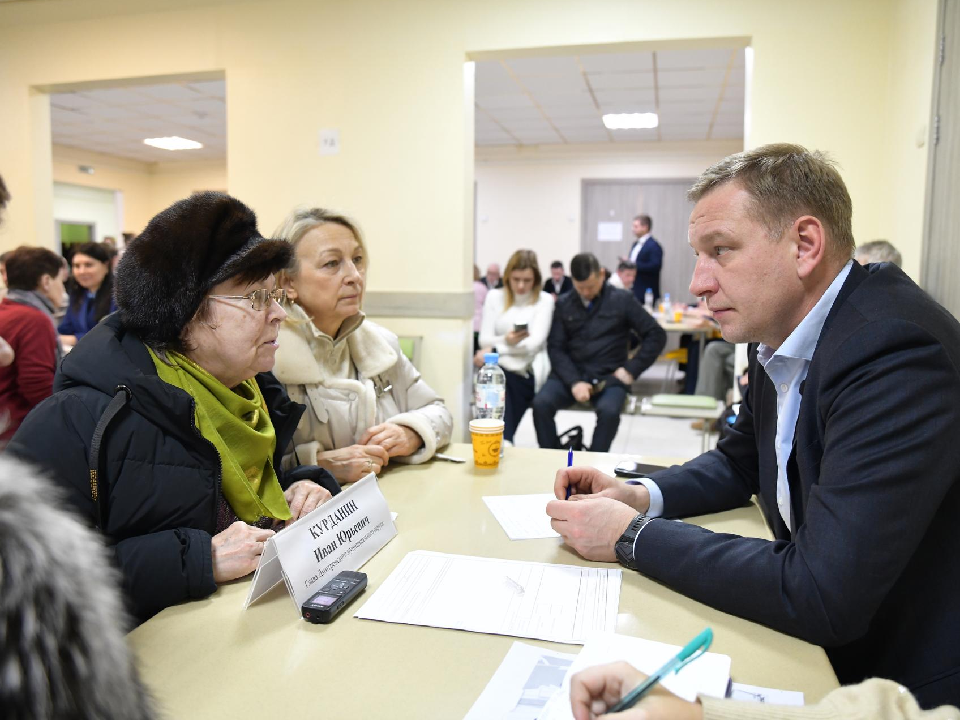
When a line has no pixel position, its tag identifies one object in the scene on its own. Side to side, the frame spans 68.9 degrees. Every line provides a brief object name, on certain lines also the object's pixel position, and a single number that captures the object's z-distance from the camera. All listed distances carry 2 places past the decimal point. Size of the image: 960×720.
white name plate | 1.10
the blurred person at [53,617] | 0.48
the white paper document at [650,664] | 0.88
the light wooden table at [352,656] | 0.88
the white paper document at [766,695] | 0.88
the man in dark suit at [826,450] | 1.00
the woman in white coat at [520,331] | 4.71
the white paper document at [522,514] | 1.42
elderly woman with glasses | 1.15
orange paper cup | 1.89
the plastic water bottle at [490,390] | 2.32
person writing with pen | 0.75
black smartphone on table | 1.80
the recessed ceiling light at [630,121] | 8.43
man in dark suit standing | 9.09
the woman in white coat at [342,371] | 1.91
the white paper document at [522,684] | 0.85
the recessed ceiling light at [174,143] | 10.41
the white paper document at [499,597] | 1.05
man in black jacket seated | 4.53
